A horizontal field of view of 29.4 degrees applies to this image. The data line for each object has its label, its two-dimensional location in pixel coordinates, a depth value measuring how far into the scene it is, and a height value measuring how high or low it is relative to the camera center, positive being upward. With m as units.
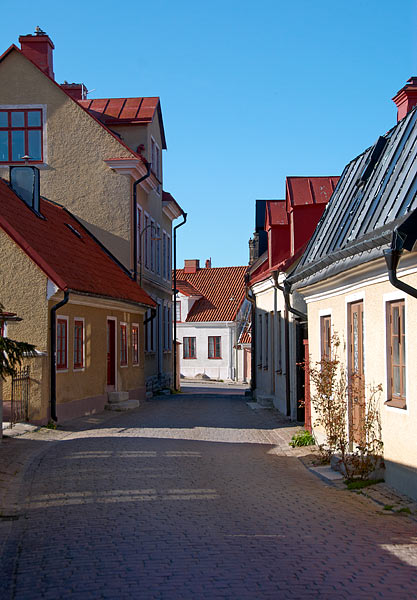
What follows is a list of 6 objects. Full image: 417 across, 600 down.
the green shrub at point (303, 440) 14.15 -1.48
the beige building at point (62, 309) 16.27 +1.18
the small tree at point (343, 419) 10.02 -0.86
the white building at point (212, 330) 54.88 +2.00
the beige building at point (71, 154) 26.17 +6.82
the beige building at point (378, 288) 8.62 +0.90
